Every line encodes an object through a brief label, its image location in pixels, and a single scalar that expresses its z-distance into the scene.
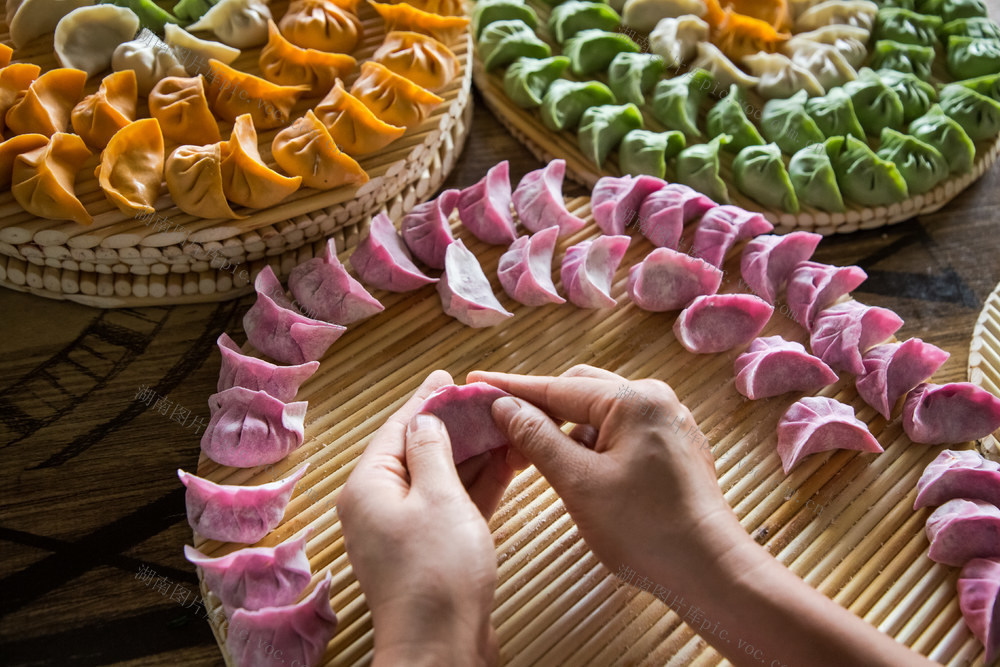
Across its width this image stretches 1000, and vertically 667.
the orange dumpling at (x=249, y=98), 1.33
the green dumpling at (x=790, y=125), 1.55
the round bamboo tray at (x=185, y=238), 1.21
